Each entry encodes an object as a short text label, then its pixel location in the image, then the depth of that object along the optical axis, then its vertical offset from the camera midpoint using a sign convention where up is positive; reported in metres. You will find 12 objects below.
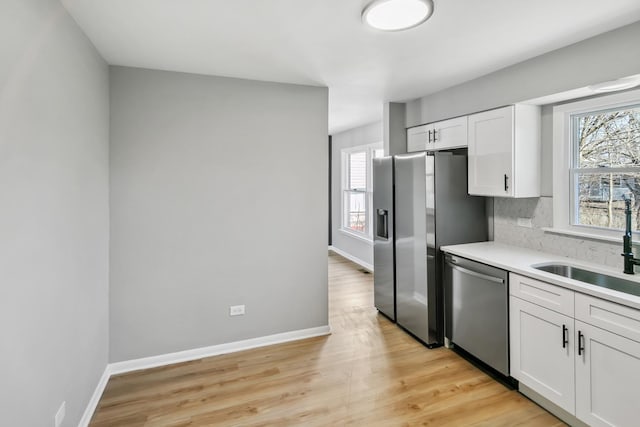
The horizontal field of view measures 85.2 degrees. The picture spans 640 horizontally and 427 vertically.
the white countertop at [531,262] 1.93 -0.41
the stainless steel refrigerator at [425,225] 3.18 -0.16
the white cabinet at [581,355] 1.84 -0.89
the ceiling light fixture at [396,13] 1.85 +1.09
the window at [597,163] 2.46 +0.33
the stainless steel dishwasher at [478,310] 2.59 -0.83
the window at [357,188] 6.07 +0.40
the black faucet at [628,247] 2.25 -0.26
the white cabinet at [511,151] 2.86 +0.48
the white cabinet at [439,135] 3.37 +0.78
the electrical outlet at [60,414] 1.79 -1.06
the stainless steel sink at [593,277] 2.25 -0.49
